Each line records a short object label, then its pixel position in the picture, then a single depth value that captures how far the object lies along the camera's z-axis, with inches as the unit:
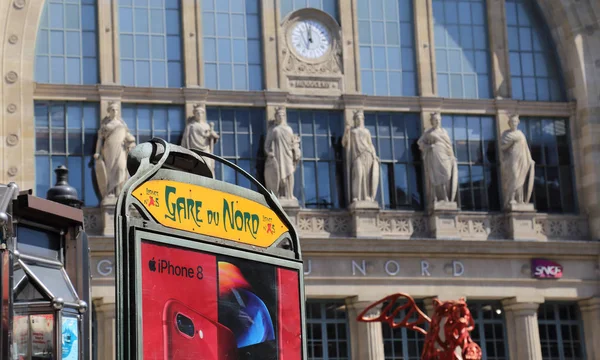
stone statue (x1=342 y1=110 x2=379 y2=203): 1448.1
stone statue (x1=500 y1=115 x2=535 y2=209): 1503.4
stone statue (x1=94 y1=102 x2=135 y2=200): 1375.5
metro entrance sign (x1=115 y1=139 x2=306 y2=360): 358.0
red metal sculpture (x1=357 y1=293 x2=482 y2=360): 1134.4
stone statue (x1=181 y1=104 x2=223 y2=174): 1407.5
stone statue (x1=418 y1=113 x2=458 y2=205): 1475.1
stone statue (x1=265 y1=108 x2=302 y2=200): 1423.5
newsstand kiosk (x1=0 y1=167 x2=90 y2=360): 473.4
